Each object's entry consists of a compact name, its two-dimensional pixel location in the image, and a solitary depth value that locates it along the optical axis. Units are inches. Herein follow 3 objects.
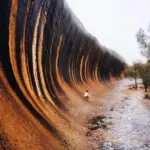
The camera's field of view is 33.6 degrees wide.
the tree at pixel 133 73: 1569.4
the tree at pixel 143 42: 1215.9
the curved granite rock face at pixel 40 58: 340.2
